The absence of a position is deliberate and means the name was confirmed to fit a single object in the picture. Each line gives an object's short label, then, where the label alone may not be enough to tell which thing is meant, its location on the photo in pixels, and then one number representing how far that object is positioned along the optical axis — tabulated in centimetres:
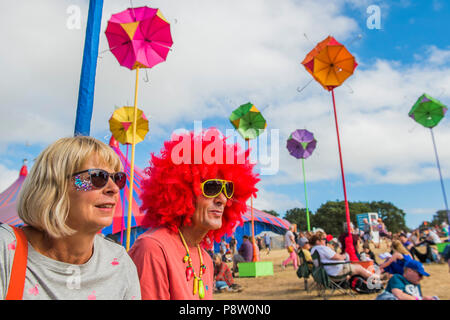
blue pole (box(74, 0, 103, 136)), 198
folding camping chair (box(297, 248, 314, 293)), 762
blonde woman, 129
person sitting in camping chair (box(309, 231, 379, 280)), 675
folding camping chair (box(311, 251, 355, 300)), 682
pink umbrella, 496
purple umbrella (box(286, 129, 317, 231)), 1574
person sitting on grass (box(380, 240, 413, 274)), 612
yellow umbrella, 795
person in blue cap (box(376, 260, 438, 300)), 445
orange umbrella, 726
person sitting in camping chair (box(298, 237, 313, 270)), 767
